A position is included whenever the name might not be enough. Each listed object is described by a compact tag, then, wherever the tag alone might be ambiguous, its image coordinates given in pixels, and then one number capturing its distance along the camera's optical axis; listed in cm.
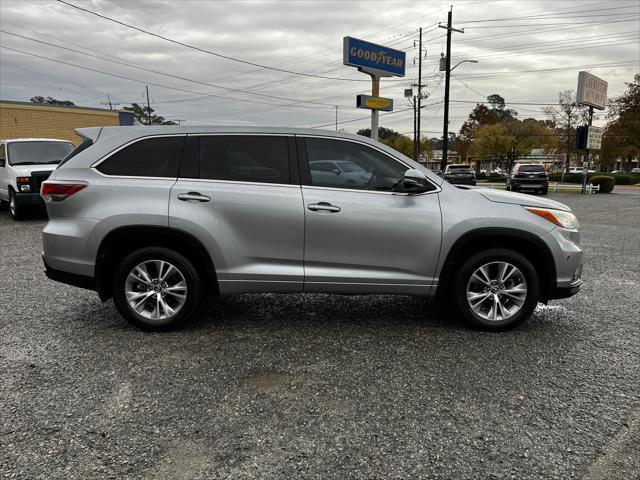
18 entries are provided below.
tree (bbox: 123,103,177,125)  8111
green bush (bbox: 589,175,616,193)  2783
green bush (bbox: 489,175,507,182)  5216
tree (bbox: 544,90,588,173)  5412
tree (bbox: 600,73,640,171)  5341
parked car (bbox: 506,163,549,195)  2348
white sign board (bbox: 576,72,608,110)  2616
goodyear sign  1936
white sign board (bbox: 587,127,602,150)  2616
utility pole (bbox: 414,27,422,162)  4391
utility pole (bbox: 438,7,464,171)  2831
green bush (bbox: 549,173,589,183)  4234
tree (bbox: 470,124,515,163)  6291
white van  1147
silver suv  406
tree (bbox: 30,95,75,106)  8064
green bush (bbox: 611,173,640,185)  4257
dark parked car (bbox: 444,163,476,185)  2766
